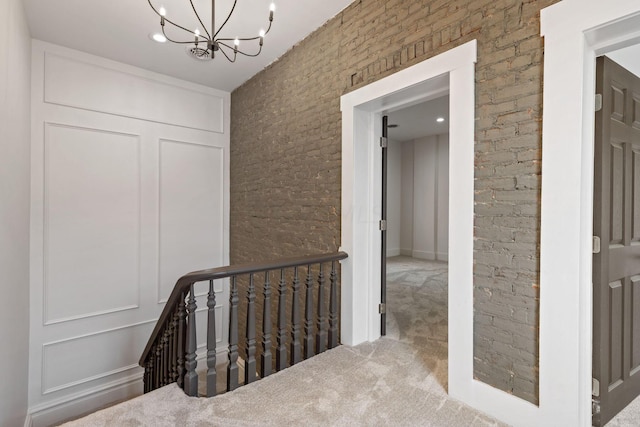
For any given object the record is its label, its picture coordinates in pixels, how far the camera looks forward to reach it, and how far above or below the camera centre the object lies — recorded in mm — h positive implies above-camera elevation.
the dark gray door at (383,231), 2887 -168
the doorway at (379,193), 1904 +145
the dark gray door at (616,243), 1695 -168
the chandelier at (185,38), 3216 +1798
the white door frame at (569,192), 1504 +104
